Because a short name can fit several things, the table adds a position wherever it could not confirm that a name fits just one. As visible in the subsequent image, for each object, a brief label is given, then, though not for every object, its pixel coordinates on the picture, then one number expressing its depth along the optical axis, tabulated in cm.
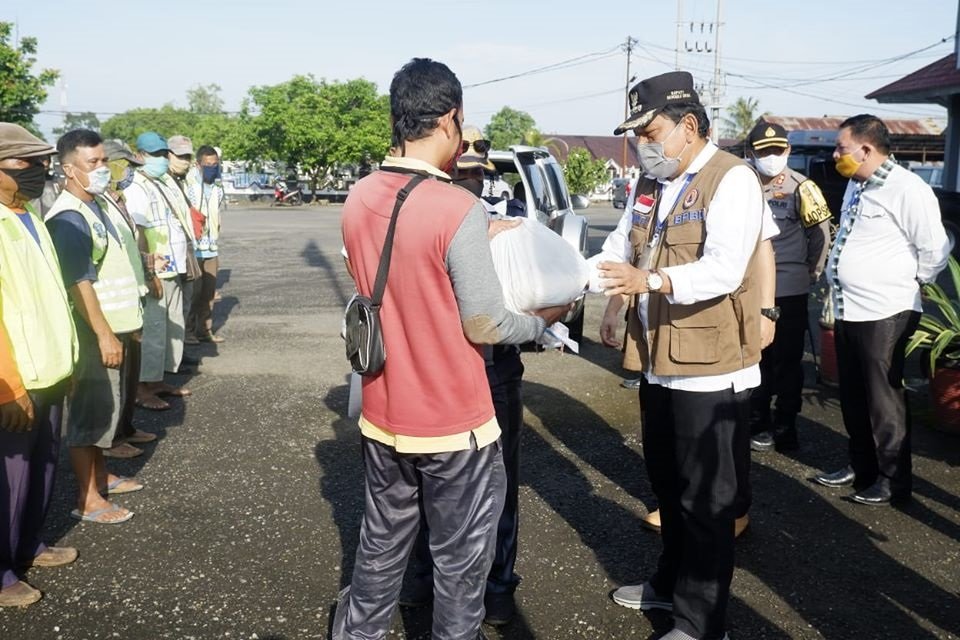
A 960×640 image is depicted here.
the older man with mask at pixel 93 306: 404
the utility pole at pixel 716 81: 3366
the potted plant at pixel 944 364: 534
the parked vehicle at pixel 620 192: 2156
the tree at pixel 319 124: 3972
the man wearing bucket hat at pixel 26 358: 322
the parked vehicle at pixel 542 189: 818
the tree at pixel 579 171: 4343
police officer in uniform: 505
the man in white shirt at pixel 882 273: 414
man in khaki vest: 274
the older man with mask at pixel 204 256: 820
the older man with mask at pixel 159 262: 614
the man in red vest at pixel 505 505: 311
